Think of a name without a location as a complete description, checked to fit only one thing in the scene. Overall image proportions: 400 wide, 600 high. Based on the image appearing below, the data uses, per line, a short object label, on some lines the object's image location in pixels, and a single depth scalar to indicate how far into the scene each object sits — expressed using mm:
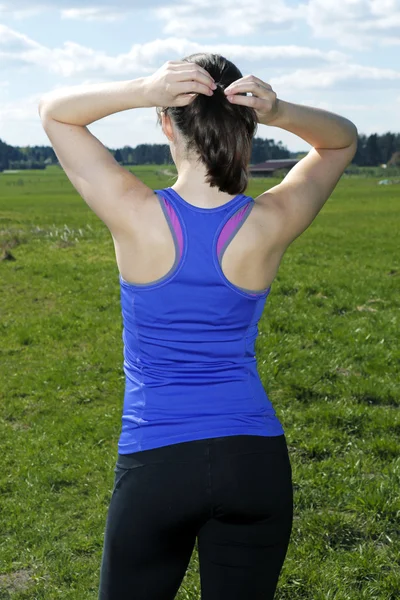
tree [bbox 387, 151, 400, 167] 151488
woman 2430
